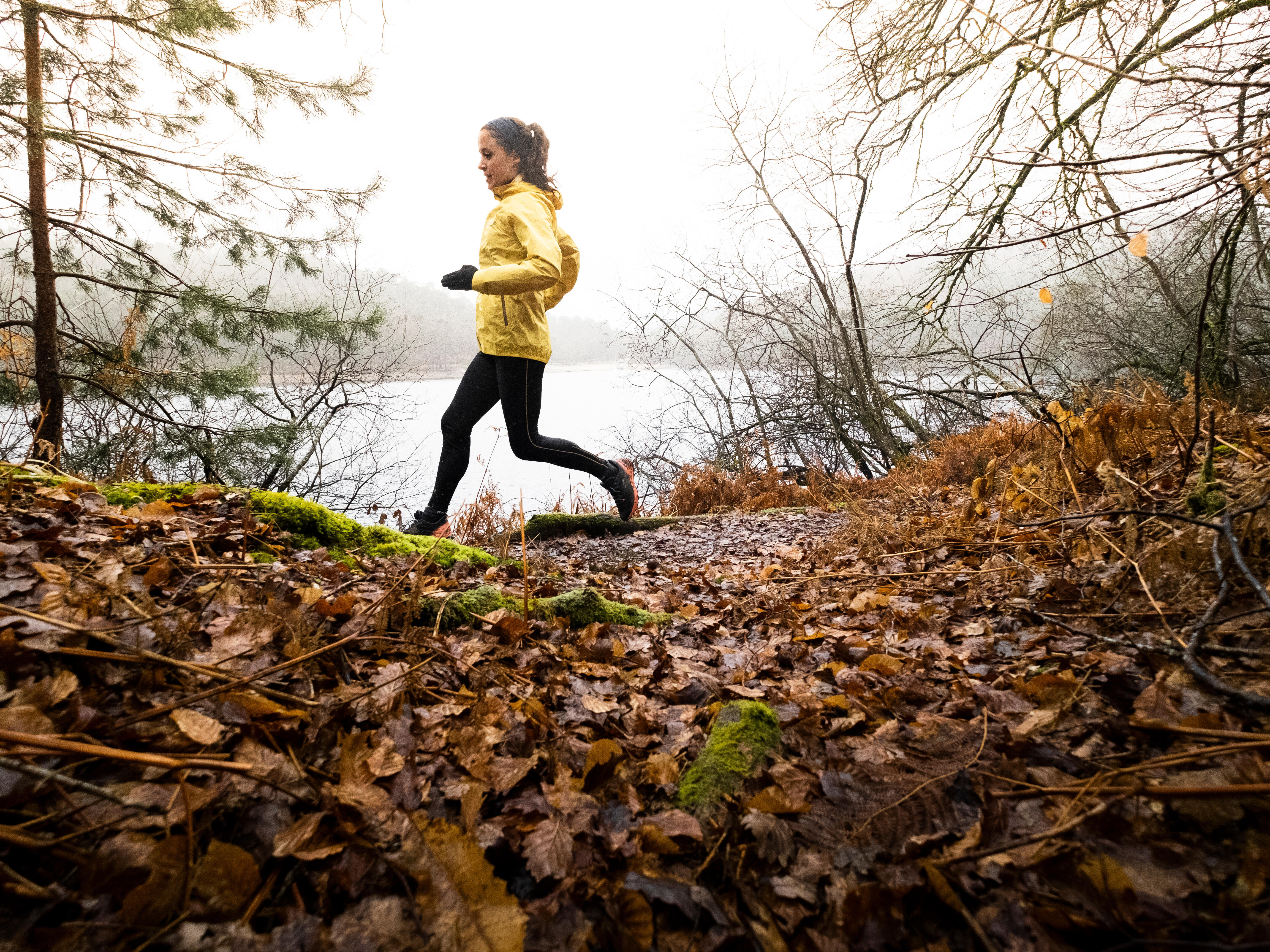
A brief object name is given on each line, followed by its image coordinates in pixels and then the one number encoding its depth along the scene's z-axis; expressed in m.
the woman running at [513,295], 3.64
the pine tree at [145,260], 4.29
